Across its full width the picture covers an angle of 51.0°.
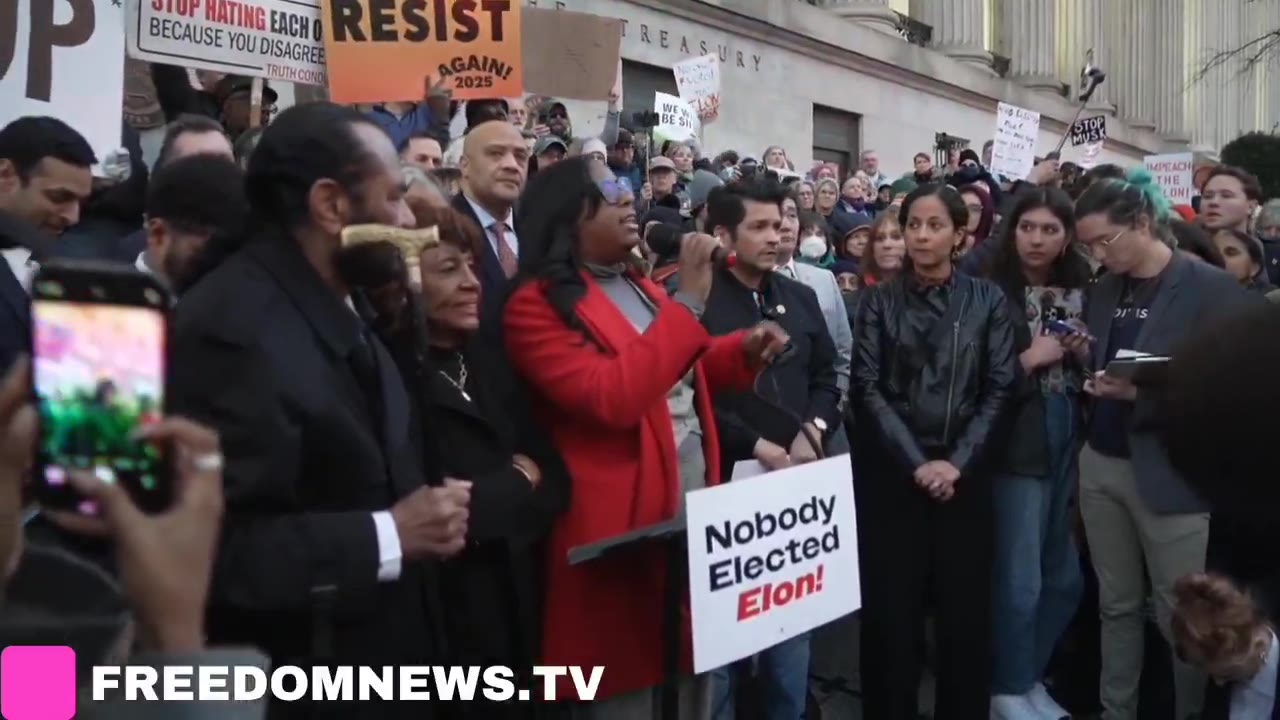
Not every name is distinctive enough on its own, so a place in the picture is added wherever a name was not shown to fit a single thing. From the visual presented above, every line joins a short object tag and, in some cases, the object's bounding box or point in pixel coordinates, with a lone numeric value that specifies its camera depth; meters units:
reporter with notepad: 5.02
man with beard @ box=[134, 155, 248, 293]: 3.32
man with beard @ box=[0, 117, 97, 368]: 3.95
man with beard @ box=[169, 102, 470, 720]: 2.37
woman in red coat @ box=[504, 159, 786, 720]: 3.48
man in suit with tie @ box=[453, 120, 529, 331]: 4.88
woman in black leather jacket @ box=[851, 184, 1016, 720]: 5.11
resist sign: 6.08
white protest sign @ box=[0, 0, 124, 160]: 4.58
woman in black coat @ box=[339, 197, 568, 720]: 3.25
